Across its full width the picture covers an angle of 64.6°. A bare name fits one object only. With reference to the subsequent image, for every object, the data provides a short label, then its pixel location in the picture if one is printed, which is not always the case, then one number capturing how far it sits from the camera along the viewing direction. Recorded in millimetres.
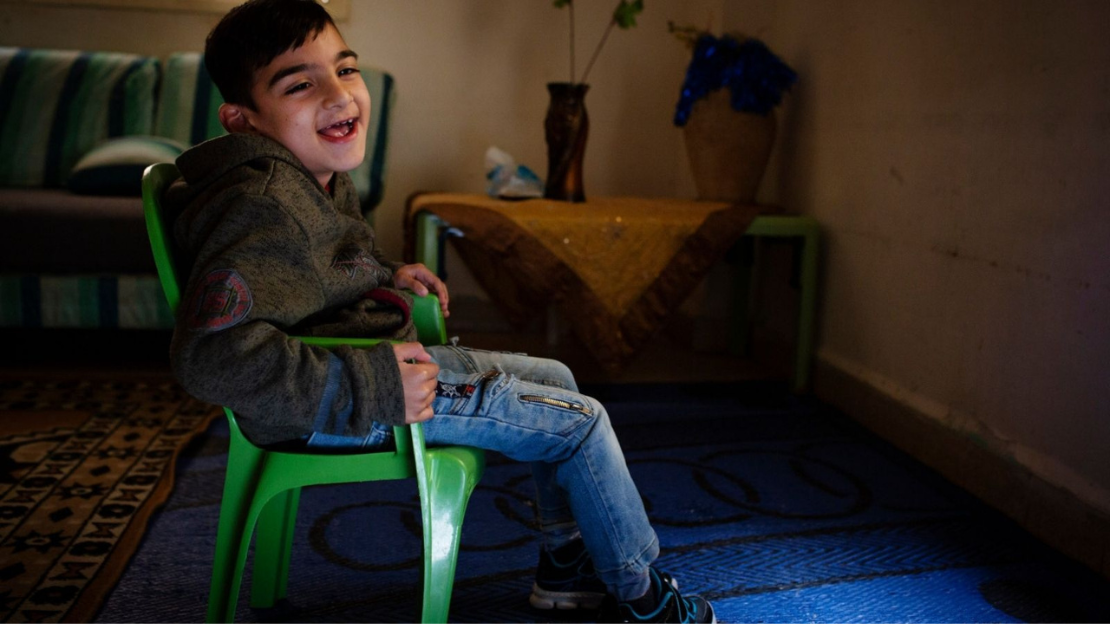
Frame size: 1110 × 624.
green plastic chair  904
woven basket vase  2332
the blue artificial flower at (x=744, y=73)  2287
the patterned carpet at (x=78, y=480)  1191
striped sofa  2160
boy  828
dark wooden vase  2312
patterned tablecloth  2057
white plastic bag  2355
